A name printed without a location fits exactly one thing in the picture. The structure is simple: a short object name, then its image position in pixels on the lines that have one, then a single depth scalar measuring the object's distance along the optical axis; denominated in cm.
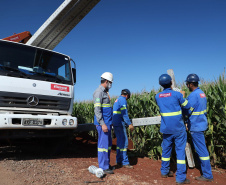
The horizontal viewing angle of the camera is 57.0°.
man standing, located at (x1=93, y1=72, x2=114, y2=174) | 437
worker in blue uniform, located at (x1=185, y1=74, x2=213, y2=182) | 413
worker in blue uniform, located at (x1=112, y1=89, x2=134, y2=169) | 514
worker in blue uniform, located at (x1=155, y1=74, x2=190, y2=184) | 401
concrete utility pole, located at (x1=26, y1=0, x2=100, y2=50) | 562
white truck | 484
